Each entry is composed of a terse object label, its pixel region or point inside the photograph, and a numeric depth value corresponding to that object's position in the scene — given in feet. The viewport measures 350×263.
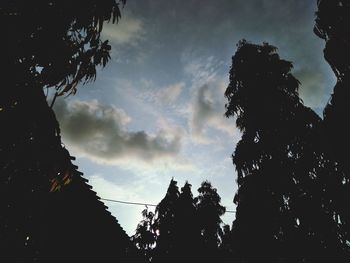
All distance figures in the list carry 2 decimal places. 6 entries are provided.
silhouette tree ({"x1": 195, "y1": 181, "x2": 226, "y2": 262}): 72.67
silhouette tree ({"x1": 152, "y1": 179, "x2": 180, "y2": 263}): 71.20
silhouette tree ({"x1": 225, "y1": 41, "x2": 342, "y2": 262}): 29.79
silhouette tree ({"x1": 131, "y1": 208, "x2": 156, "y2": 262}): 78.01
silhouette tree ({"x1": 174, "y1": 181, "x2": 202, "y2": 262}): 69.10
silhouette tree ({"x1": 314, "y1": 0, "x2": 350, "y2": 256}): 18.81
